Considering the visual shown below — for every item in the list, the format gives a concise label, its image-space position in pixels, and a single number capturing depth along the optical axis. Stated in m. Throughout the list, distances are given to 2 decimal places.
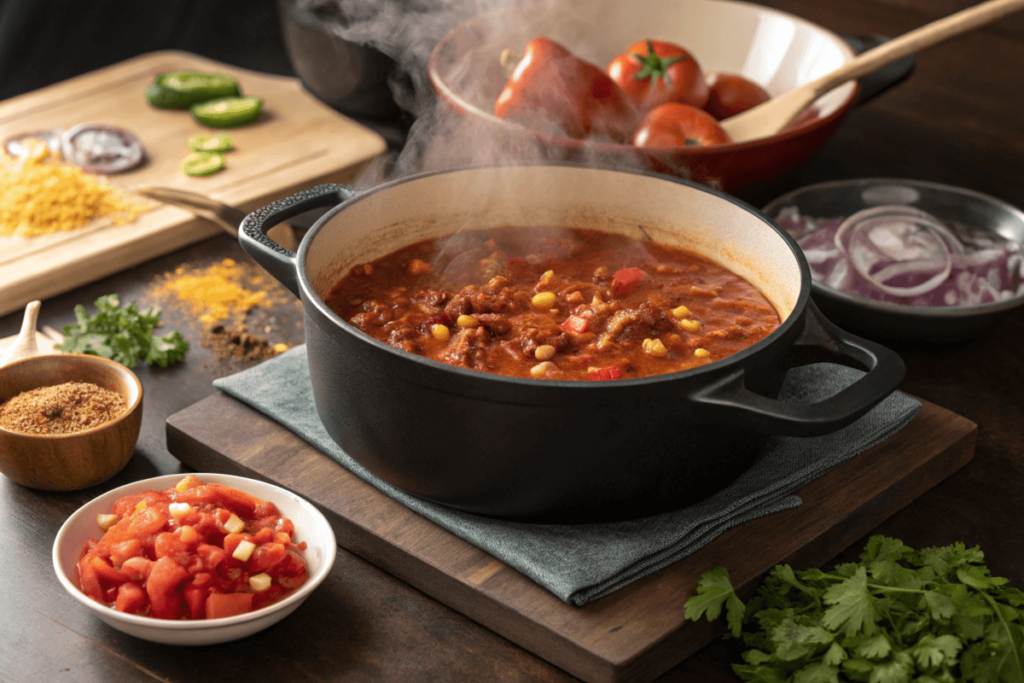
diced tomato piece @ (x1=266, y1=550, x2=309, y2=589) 1.41
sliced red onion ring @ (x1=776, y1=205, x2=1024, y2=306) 1.64
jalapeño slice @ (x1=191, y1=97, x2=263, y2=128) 1.91
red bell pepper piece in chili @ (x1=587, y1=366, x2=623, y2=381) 1.48
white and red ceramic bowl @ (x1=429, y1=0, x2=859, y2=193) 1.67
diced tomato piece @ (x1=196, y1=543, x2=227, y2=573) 1.40
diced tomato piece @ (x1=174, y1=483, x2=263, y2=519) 1.44
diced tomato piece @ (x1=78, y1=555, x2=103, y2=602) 1.40
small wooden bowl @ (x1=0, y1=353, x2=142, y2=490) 1.48
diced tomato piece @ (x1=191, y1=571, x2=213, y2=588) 1.40
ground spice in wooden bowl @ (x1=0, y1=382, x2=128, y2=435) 1.49
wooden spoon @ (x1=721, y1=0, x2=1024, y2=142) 1.74
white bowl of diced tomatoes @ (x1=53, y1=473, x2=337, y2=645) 1.39
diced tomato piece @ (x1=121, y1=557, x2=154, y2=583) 1.40
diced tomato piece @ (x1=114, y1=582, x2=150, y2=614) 1.39
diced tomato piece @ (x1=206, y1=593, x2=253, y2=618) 1.39
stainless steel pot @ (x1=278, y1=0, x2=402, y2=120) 1.87
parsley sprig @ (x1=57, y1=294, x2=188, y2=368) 1.60
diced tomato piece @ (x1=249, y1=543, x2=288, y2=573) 1.41
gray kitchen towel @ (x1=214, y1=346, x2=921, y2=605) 1.43
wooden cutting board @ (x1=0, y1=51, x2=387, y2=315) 1.71
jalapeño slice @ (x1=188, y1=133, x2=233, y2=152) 1.87
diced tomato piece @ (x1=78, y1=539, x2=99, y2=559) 1.42
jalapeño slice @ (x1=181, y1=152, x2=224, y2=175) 1.83
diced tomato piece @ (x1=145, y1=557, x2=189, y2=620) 1.39
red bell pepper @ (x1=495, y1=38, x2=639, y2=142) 1.71
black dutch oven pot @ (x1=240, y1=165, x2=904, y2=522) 1.39
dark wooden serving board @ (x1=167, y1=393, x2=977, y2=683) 1.41
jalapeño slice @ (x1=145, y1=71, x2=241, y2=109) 1.94
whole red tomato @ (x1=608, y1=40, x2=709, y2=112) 1.76
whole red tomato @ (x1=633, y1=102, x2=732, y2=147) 1.70
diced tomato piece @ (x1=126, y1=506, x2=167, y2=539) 1.41
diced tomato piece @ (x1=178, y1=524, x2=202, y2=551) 1.40
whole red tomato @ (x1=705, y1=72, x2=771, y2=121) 1.81
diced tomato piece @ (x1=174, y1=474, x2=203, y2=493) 1.45
